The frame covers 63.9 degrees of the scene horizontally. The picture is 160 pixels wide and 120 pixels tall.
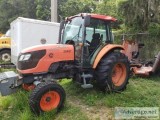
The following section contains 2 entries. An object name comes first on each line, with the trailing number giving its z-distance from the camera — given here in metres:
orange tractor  2.74
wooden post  7.06
